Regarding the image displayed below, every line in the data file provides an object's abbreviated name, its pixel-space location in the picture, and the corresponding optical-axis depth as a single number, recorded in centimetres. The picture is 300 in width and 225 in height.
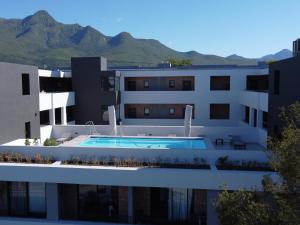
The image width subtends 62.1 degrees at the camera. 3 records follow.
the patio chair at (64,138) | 1649
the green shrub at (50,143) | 1445
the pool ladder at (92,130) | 1728
